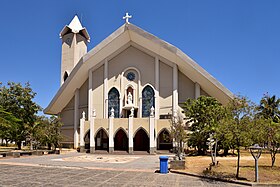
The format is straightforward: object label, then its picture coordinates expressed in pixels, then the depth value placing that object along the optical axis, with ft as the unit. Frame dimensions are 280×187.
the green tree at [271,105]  124.77
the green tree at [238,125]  33.68
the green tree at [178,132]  64.06
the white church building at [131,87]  94.99
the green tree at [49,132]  91.09
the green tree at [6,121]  79.66
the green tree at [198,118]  74.84
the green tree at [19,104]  116.37
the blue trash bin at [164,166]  42.94
